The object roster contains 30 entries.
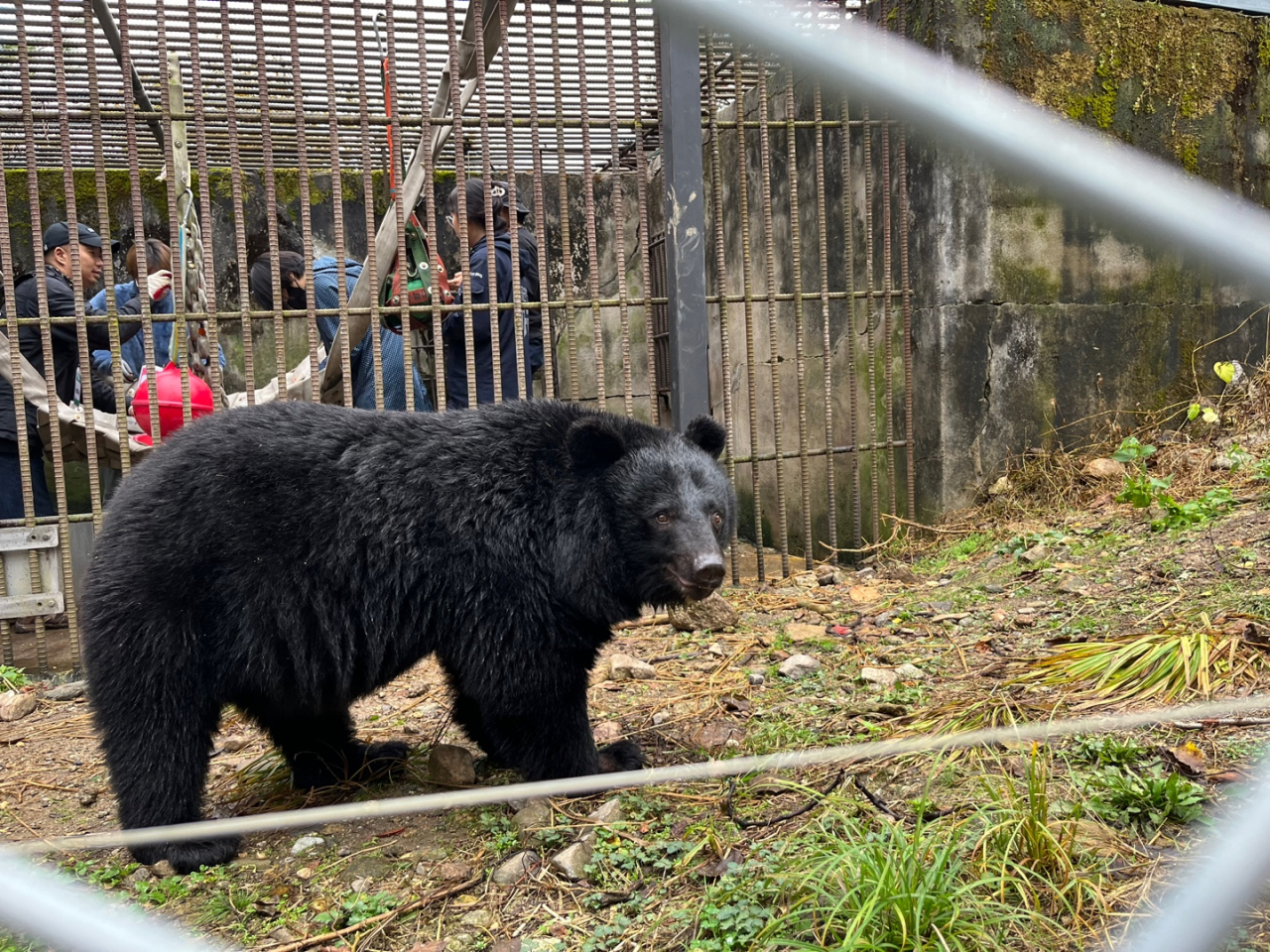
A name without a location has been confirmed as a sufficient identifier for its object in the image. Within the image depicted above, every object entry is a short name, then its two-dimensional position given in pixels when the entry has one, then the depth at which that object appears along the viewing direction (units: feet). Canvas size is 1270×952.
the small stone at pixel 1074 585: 15.60
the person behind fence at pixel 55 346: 19.52
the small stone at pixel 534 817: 10.01
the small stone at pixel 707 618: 17.71
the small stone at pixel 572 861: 9.02
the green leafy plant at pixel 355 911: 8.75
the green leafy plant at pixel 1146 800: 8.06
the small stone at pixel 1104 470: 20.84
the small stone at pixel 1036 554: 17.95
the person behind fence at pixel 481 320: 20.11
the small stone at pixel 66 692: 16.99
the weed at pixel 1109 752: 9.00
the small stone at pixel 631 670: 15.39
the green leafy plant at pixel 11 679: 16.98
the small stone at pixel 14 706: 15.94
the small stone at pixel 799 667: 14.26
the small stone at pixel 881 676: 13.23
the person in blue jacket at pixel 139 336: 22.43
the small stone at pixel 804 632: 16.01
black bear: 10.08
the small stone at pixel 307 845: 10.19
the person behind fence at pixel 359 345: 21.45
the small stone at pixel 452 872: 9.32
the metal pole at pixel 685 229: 19.84
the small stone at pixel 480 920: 8.57
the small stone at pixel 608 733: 12.85
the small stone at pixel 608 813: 10.02
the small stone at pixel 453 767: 11.85
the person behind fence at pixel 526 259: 20.45
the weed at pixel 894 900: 6.86
